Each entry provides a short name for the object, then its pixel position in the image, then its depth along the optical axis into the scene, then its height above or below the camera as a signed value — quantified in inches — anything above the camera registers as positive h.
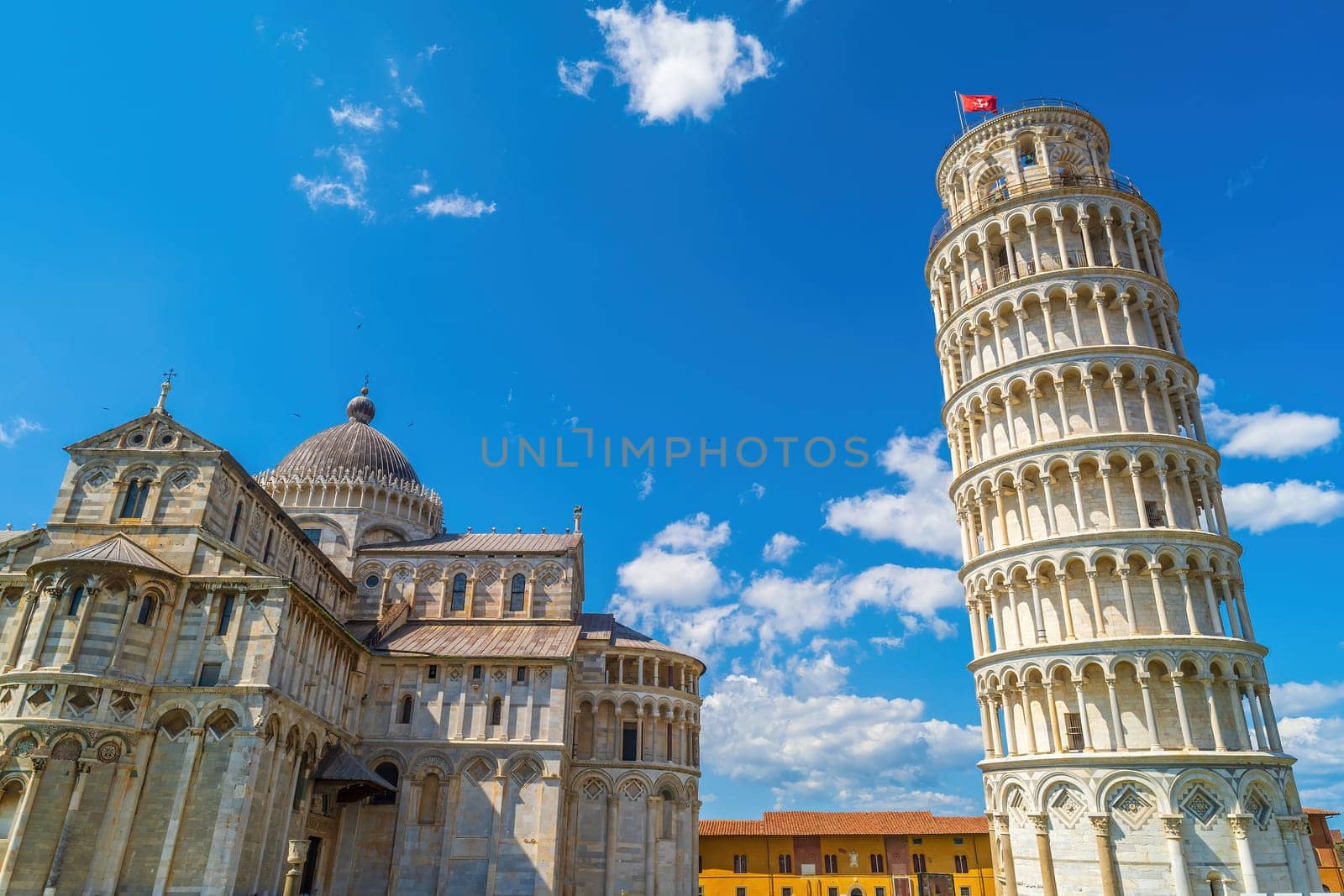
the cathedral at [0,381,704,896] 1064.8 +227.4
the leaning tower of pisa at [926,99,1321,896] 1073.5 +404.9
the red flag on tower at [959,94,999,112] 1569.9 +1273.1
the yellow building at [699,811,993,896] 2527.1 +26.0
